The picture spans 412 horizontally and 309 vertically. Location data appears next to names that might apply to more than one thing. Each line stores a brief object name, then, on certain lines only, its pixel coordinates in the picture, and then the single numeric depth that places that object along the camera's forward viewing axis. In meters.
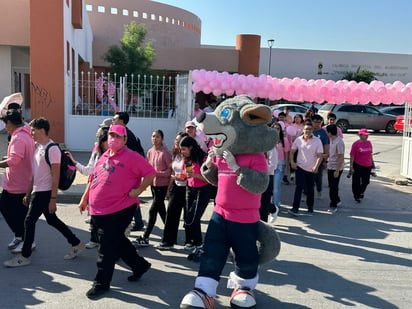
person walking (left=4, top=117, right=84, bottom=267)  4.41
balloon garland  8.94
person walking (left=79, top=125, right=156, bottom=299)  3.88
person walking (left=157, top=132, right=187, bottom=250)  5.11
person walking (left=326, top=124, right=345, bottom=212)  7.29
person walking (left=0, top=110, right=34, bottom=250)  4.71
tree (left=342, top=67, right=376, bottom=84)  32.38
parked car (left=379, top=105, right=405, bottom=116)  22.23
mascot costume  3.67
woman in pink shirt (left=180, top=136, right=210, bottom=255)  4.81
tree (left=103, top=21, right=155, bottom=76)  23.94
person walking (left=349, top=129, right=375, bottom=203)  7.77
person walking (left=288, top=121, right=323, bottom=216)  6.72
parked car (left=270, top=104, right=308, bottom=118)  20.59
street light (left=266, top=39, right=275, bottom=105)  30.95
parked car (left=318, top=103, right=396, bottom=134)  21.45
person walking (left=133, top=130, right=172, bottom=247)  5.23
